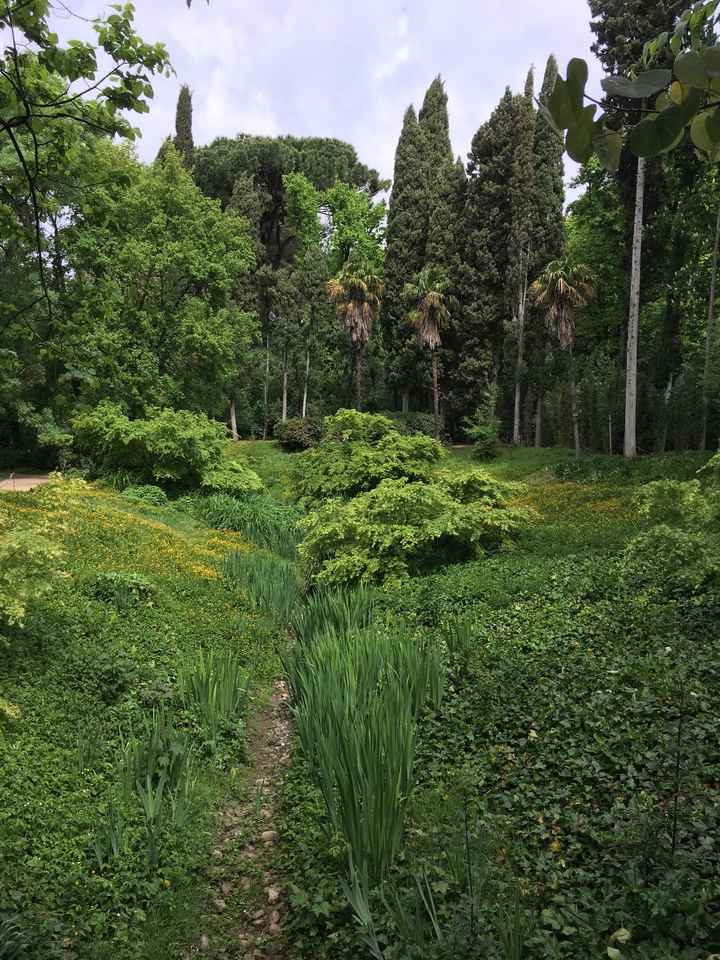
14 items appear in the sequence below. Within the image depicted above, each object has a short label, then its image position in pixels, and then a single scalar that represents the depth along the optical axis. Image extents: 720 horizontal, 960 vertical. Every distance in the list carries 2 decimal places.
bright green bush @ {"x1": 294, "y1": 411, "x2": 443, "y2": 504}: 11.84
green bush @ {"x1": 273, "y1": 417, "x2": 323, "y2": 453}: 32.34
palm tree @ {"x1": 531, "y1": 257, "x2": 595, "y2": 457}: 25.53
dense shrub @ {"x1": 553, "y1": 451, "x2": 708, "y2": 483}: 18.67
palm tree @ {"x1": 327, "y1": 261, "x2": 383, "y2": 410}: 30.53
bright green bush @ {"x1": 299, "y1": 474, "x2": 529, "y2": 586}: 9.59
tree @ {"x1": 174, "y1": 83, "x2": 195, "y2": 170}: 40.41
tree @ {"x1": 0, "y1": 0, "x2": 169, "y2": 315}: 2.86
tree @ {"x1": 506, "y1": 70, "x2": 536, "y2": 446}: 31.09
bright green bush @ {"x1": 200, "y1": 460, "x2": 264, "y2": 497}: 19.48
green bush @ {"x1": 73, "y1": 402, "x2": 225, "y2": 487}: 19.20
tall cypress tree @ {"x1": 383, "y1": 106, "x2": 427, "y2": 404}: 35.03
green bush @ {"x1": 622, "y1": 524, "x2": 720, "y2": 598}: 5.62
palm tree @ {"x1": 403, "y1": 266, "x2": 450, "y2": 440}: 30.00
